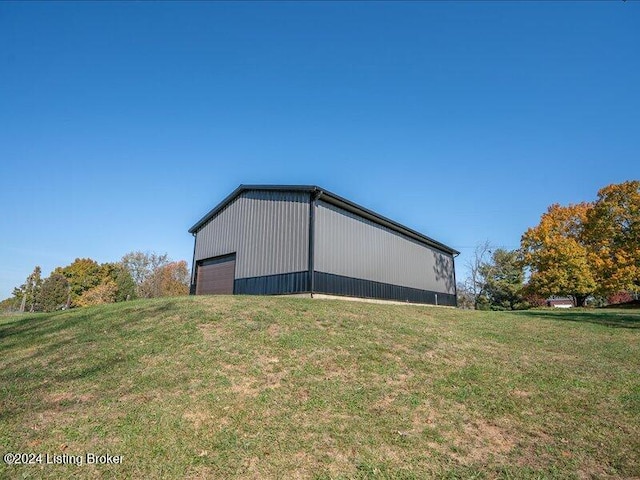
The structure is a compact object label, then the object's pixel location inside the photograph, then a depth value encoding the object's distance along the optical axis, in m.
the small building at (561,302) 65.69
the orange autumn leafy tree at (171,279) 54.31
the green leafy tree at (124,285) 56.06
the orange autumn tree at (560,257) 32.06
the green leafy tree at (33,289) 56.00
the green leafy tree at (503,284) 46.19
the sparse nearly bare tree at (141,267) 61.44
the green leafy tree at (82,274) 65.62
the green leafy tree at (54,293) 53.72
